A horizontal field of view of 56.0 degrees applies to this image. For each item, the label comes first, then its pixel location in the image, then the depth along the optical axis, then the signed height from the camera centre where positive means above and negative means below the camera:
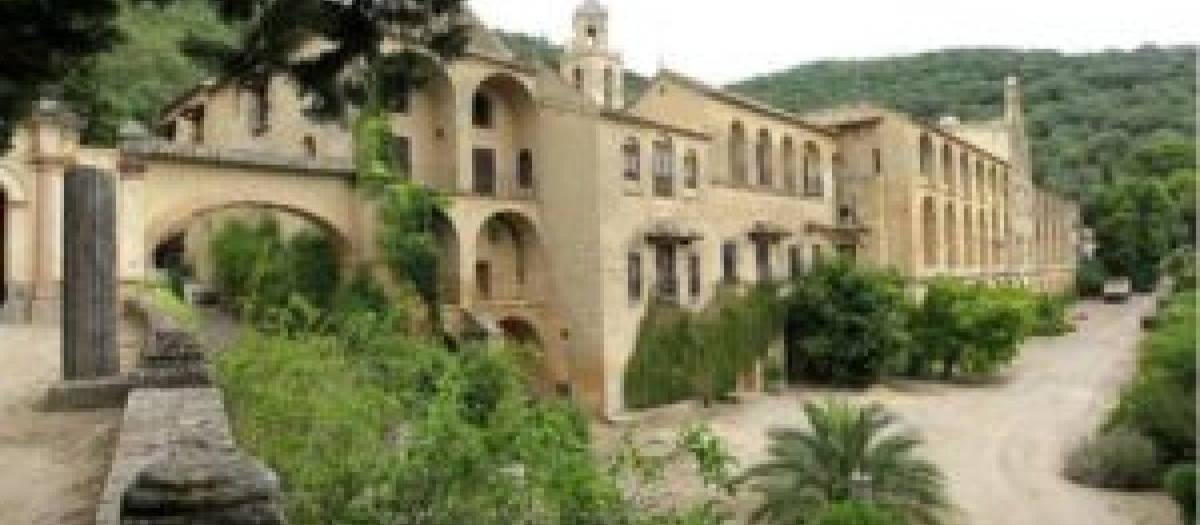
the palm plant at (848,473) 20.36 -3.48
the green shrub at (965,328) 39.91 -1.63
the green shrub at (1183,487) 18.56 -3.74
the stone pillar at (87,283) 13.11 +0.15
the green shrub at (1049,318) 56.41 -1.83
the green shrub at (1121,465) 24.97 -4.10
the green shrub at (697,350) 32.34 -1.89
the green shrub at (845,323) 36.53 -1.27
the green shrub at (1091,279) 78.00 +0.17
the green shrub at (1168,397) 23.71 -2.69
